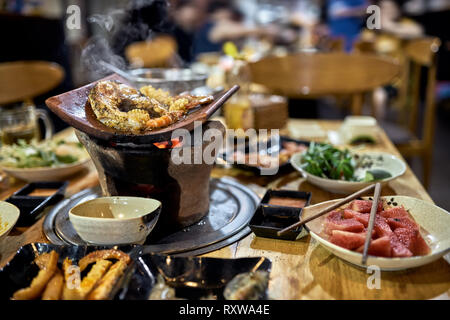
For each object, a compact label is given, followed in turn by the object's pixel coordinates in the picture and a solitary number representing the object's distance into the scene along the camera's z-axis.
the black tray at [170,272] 0.97
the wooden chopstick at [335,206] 1.11
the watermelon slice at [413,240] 1.03
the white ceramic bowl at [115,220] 1.09
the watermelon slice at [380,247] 0.99
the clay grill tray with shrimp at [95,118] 1.17
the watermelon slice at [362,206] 1.20
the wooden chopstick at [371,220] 0.97
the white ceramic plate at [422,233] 0.96
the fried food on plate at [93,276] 0.94
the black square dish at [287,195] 1.45
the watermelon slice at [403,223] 1.10
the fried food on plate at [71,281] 0.94
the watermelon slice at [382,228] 1.06
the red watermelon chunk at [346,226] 1.09
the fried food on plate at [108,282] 0.89
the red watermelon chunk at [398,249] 0.99
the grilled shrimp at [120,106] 1.21
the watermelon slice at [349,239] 1.03
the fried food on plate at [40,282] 0.92
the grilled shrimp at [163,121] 1.21
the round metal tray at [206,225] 1.20
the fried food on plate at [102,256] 1.04
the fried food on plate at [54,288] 0.94
